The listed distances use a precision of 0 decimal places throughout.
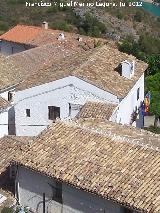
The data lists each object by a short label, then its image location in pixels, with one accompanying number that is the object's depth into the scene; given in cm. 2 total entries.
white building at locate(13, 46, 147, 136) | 2711
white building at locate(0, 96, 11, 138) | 2827
